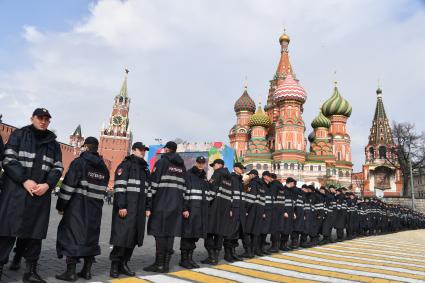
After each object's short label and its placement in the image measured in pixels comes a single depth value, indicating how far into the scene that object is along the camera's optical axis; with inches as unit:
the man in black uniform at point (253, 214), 324.6
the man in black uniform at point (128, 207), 210.1
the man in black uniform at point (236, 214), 295.0
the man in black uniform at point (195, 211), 254.2
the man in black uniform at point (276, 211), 361.4
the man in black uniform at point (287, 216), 378.6
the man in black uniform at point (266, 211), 339.3
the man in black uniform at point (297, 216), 407.2
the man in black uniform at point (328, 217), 469.4
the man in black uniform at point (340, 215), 509.4
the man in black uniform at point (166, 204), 232.1
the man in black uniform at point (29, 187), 174.6
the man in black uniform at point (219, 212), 282.0
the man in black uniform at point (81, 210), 191.2
